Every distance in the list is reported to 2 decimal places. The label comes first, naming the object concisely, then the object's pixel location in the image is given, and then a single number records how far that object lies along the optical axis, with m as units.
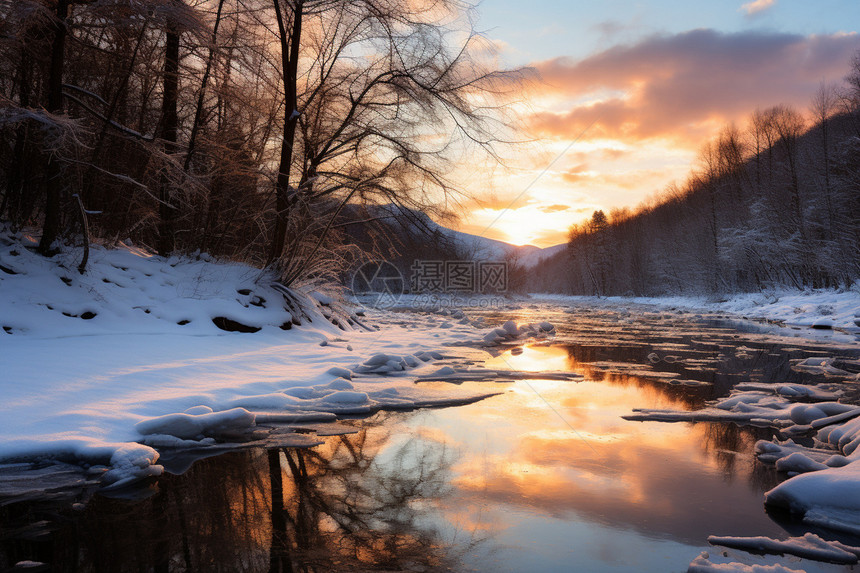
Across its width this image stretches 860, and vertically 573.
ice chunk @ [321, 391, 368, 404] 4.95
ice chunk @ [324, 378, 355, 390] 5.35
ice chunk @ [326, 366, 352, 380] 5.92
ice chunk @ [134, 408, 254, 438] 3.66
